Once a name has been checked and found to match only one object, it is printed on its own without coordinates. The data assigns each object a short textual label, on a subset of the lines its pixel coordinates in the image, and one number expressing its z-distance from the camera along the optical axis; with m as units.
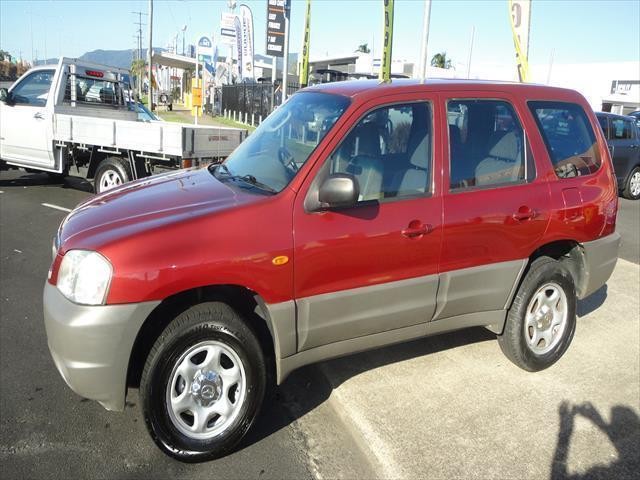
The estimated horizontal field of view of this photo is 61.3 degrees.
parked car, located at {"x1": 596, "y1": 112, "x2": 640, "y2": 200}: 11.80
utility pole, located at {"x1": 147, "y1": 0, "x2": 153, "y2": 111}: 31.80
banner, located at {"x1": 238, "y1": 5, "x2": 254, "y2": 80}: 32.09
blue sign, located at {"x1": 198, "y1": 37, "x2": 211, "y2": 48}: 50.94
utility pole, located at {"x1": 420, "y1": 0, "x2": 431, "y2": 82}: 12.13
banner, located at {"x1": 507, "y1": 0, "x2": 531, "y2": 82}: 11.73
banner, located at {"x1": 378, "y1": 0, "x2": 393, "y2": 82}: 7.57
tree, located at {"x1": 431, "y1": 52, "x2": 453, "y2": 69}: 76.94
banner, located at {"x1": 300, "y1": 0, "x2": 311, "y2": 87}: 14.74
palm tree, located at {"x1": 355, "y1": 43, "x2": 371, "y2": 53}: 98.03
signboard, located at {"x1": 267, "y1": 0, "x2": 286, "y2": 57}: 17.66
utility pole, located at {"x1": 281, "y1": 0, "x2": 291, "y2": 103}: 16.56
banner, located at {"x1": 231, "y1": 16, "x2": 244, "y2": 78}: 32.72
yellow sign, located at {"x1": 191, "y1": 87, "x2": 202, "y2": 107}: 17.73
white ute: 7.88
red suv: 2.68
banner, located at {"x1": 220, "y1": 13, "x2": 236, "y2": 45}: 35.03
